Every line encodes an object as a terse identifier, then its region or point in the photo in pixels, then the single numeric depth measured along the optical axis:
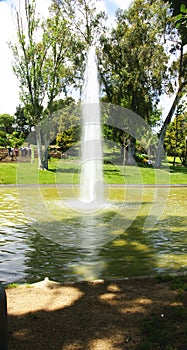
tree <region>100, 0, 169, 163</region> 37.56
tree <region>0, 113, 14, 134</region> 80.81
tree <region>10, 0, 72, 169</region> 29.53
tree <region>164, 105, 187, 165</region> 49.81
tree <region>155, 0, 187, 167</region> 38.47
